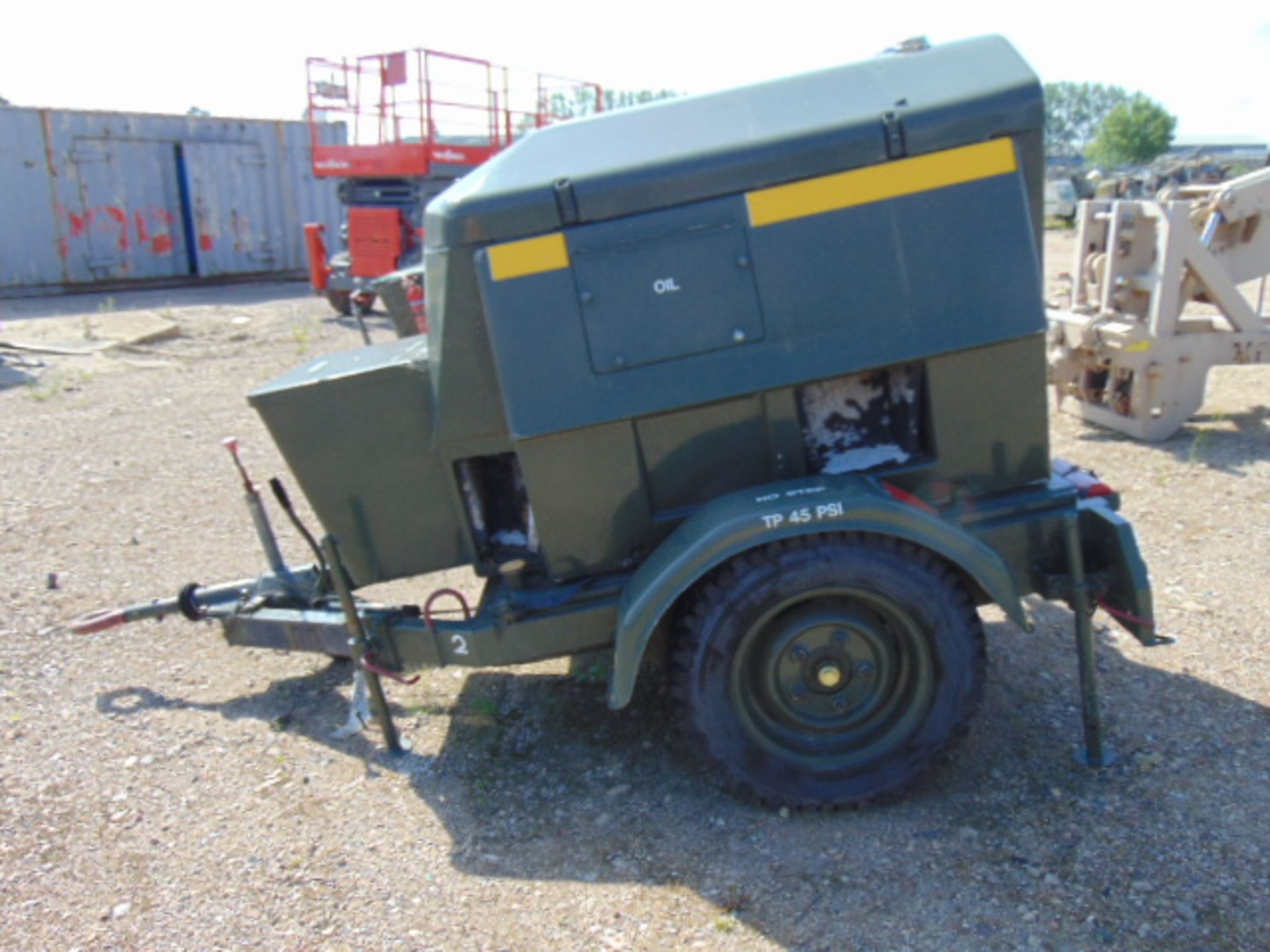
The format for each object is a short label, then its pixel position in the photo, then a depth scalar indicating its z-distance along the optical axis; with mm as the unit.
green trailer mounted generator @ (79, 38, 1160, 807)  3195
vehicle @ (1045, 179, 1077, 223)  25867
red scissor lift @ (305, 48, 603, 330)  13594
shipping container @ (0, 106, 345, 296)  17234
